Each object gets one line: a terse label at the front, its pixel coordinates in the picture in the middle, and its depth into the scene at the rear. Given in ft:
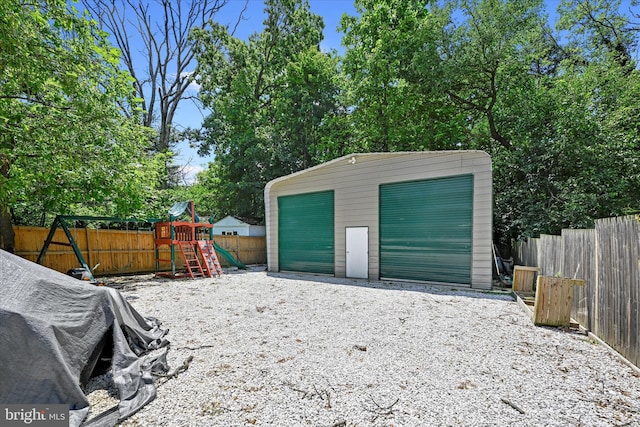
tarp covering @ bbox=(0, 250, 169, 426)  6.91
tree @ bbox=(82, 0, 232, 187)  64.03
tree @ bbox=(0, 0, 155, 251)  18.83
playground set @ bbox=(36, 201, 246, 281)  32.91
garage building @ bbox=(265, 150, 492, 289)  24.62
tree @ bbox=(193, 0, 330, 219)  59.41
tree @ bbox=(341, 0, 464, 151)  40.86
